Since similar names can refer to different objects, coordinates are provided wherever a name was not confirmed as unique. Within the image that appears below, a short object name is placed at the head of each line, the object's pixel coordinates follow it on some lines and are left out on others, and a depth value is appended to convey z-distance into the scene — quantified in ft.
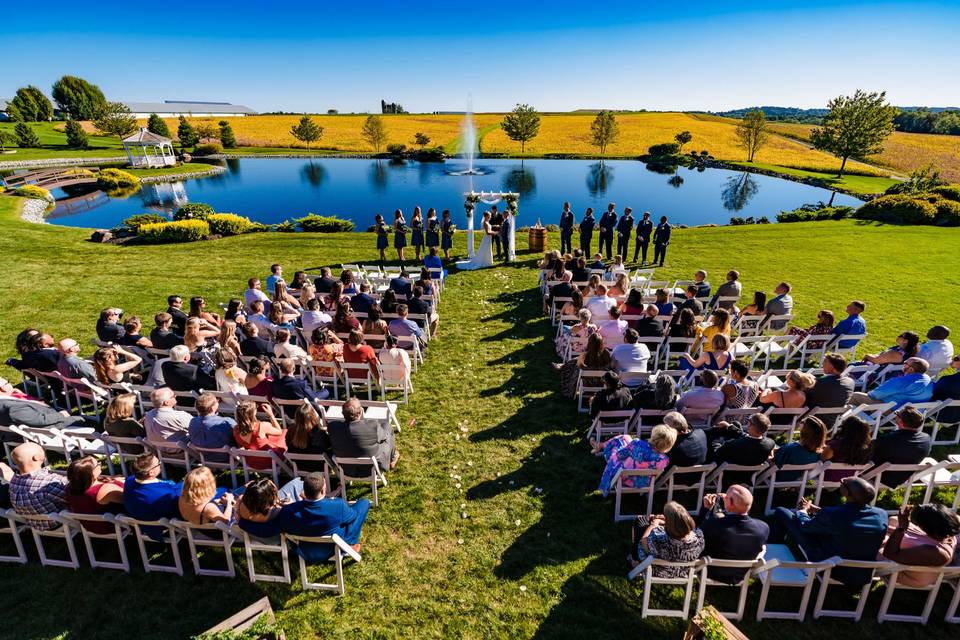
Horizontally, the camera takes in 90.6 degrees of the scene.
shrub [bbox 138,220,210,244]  64.13
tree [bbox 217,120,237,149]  239.97
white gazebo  163.94
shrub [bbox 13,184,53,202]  100.60
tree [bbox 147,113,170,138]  230.89
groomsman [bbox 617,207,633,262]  50.55
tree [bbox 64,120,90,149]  217.56
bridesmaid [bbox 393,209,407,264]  51.11
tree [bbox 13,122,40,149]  213.25
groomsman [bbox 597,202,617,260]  51.31
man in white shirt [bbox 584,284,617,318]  30.85
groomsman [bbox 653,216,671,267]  49.88
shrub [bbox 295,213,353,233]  73.26
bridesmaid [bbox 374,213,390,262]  51.08
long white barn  535.52
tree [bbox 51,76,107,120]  320.50
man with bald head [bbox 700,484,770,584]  13.88
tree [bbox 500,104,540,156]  214.69
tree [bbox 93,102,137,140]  247.29
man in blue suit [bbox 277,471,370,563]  14.62
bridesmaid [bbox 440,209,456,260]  52.08
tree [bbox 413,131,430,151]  240.94
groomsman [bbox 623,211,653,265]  50.61
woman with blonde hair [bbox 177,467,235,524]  14.80
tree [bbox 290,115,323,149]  236.22
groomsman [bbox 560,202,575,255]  50.87
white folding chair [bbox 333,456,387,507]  18.03
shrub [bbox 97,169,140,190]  129.90
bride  50.31
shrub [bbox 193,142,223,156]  219.61
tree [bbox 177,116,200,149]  228.84
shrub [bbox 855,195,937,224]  72.32
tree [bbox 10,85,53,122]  296.92
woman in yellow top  25.31
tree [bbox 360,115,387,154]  239.30
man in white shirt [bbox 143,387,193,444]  18.99
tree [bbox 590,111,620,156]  207.92
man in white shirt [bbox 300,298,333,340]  29.68
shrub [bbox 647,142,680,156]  210.38
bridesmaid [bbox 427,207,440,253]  51.57
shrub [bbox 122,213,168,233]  67.77
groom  50.80
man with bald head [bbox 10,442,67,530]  15.60
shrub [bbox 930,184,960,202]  79.36
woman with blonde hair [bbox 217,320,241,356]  25.20
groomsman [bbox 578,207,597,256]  50.49
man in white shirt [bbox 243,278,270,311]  32.86
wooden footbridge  125.19
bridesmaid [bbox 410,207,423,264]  51.31
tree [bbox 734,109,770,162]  194.45
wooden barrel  55.42
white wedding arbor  51.47
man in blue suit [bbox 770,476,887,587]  13.53
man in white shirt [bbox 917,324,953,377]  23.65
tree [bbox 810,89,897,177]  141.90
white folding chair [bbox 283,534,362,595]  14.39
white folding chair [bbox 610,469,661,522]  16.92
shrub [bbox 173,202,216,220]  70.85
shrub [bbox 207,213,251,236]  68.59
